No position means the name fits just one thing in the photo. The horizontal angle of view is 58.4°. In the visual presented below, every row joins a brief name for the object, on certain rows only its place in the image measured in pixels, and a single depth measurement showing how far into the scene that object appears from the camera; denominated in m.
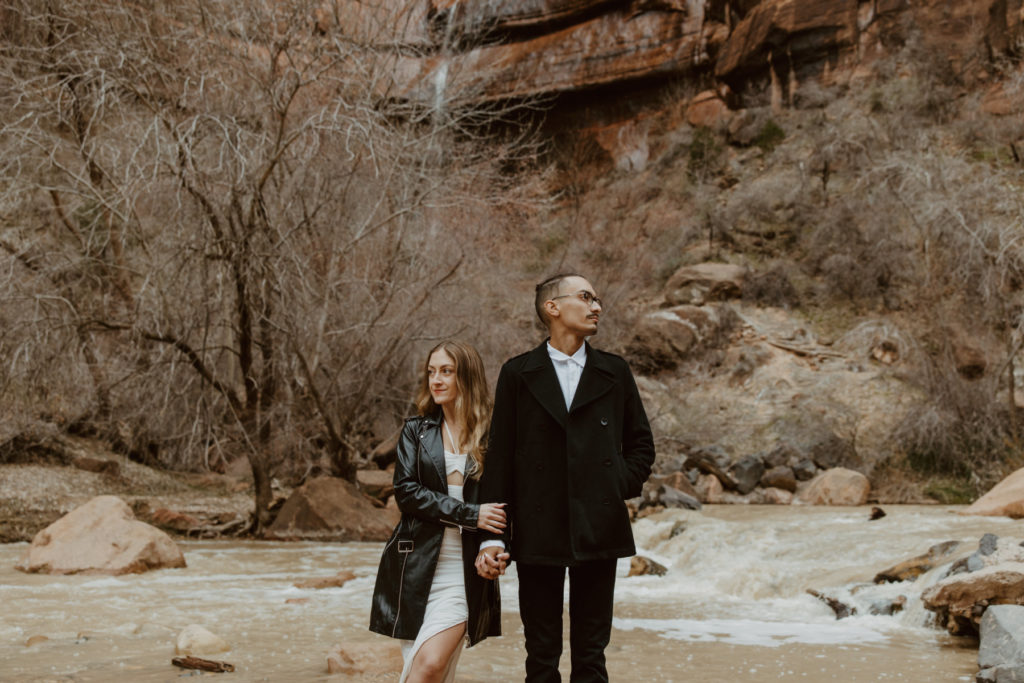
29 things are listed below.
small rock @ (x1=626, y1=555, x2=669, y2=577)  8.91
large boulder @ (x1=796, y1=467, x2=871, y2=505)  13.81
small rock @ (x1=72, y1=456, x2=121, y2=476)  12.75
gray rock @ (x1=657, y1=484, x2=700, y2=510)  13.43
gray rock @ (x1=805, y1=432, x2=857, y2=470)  16.05
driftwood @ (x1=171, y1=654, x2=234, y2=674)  4.36
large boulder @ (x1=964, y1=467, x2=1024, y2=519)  9.87
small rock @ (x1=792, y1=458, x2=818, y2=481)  15.61
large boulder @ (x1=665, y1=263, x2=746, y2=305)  22.81
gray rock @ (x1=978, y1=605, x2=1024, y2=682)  4.10
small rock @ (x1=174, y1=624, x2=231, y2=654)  4.72
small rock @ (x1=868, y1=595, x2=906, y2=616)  6.34
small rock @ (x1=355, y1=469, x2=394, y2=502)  12.52
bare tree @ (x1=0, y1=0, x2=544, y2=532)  9.38
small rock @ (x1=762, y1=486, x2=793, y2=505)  14.60
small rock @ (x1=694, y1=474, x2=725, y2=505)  14.99
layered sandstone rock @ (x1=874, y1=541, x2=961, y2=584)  7.15
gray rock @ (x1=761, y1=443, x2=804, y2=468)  16.03
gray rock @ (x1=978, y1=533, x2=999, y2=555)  6.60
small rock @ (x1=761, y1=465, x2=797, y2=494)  15.02
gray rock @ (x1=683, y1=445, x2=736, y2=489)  15.48
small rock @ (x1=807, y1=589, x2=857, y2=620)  6.57
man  2.69
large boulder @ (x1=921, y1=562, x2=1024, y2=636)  5.30
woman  2.72
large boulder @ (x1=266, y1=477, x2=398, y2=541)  10.43
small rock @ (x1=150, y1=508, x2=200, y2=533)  10.91
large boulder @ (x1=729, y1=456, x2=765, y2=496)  15.34
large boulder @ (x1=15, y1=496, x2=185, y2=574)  7.72
